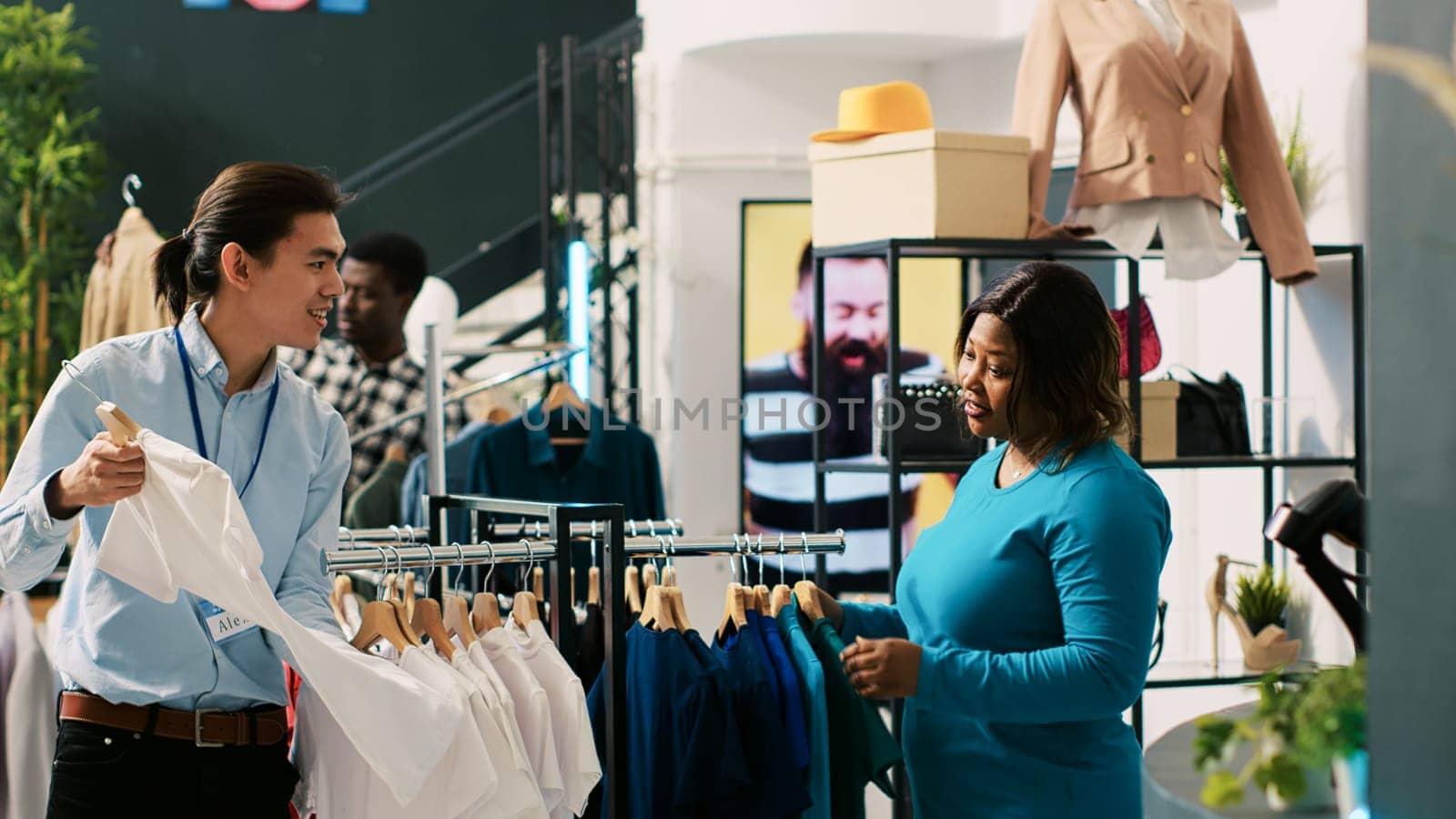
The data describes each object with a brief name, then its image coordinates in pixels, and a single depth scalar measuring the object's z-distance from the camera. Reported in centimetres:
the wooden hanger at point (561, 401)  430
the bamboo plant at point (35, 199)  741
